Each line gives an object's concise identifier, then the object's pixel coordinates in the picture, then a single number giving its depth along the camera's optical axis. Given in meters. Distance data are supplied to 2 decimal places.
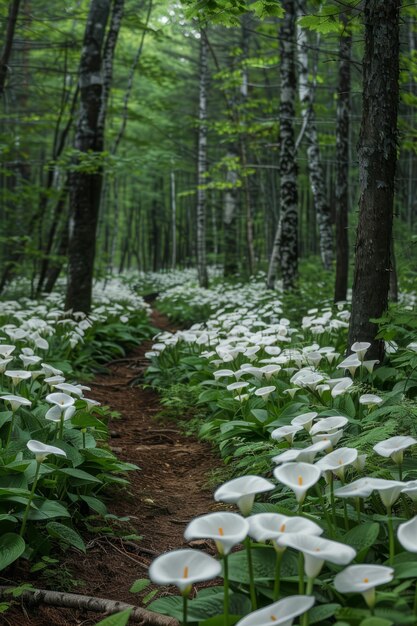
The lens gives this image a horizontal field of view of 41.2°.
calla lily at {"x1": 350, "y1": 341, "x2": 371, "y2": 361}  3.55
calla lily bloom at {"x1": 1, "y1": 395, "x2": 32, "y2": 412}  2.77
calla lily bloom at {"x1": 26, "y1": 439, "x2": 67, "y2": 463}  2.26
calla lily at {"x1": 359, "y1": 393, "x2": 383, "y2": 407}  2.96
